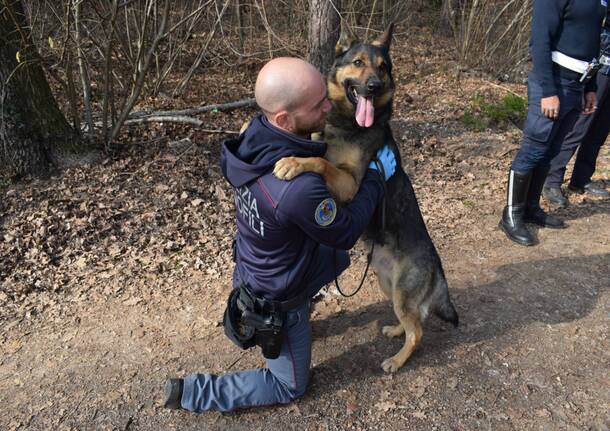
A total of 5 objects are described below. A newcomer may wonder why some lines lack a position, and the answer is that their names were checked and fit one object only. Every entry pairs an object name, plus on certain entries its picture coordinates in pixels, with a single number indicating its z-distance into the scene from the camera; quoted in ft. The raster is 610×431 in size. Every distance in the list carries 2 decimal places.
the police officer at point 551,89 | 13.43
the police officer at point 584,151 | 17.11
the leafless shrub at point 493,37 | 32.37
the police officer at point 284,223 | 7.11
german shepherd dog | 10.04
